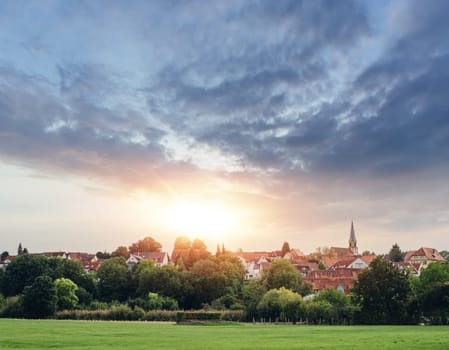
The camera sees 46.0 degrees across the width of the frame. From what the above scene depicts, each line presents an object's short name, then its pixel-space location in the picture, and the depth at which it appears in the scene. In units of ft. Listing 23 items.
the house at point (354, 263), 576.20
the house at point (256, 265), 608.88
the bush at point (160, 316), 311.88
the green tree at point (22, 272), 398.42
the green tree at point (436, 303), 233.96
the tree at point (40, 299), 322.96
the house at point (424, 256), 613.35
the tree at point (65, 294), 347.97
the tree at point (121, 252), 636.89
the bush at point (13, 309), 330.54
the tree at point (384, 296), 246.68
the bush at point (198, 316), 277.85
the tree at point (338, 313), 250.57
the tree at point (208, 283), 382.22
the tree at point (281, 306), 273.31
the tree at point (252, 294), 297.45
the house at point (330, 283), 395.34
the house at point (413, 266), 495.00
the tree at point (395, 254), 635.46
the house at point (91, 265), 612.70
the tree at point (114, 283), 396.98
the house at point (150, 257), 586.86
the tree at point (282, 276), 358.27
